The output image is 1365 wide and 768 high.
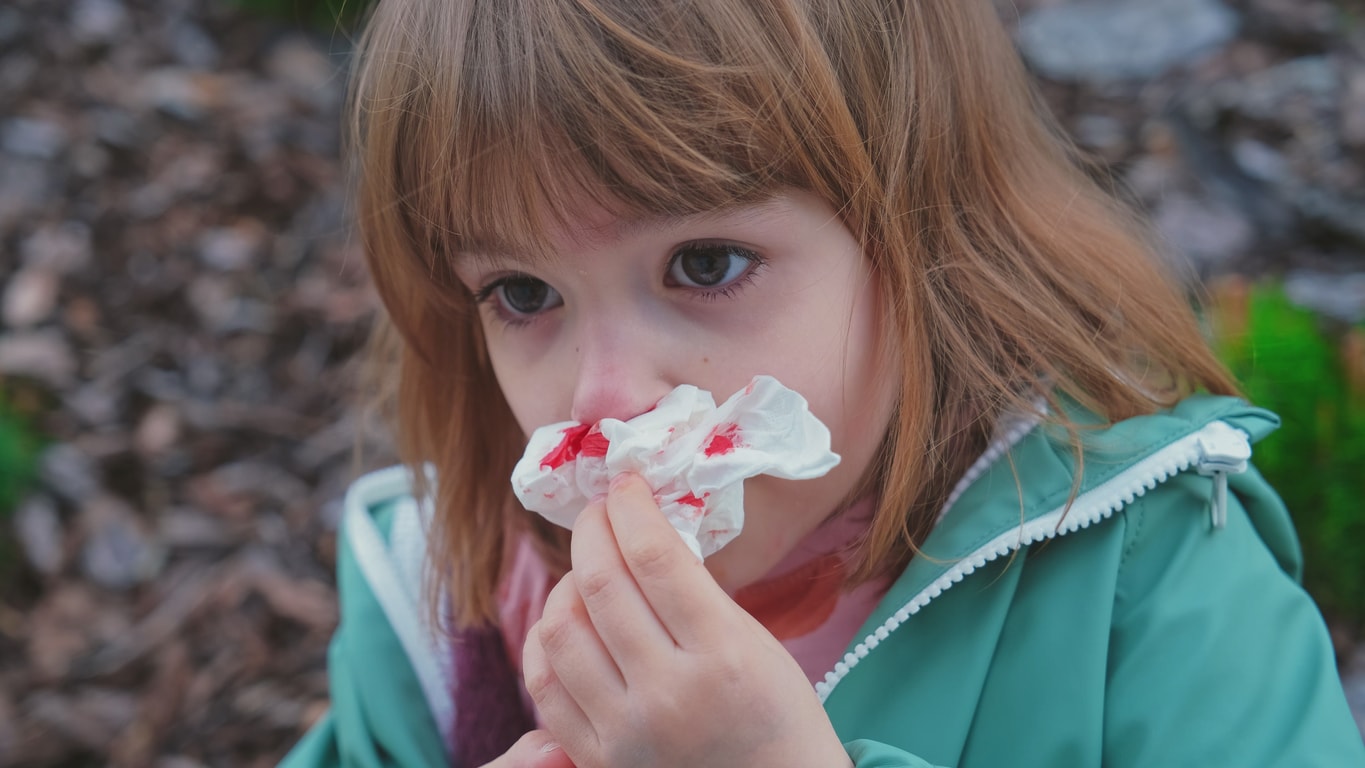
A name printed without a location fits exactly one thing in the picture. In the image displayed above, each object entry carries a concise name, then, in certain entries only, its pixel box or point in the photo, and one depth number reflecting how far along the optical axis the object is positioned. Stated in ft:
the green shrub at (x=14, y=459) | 9.57
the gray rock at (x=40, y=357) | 10.67
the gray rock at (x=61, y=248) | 11.76
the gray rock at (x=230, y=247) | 11.88
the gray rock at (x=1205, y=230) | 9.87
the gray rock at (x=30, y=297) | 11.24
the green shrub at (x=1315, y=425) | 7.15
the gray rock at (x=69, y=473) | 9.86
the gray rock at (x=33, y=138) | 12.64
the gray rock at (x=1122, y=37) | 11.58
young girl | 3.99
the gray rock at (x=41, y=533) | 9.46
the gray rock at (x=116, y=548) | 9.42
